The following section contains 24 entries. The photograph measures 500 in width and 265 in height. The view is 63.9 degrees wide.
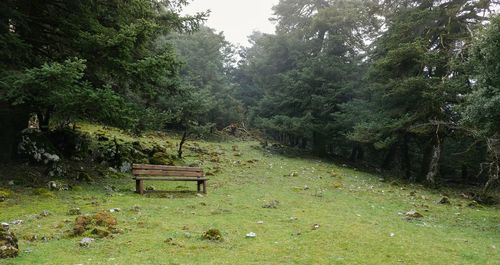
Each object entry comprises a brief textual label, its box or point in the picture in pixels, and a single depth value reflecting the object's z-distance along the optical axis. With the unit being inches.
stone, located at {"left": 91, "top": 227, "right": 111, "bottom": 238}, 288.9
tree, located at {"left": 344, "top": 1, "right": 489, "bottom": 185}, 836.6
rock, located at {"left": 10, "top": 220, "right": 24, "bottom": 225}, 315.8
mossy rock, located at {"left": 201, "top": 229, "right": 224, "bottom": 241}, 302.4
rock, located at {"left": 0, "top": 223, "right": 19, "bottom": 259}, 230.1
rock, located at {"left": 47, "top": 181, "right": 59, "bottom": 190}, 468.4
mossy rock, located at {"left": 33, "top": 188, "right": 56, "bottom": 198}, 433.1
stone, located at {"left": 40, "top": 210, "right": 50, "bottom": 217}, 350.7
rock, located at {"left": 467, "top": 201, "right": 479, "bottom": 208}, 624.1
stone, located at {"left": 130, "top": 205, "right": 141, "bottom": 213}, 396.8
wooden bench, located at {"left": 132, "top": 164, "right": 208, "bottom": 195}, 506.9
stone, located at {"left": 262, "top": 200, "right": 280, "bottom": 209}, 476.2
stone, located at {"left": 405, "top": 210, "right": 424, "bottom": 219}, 471.8
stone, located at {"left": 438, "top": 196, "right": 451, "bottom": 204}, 630.5
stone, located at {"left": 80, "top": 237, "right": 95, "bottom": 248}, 263.3
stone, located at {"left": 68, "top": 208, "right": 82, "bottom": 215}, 364.7
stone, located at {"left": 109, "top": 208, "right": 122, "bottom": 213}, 382.5
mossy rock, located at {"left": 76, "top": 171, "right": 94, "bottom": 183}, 534.9
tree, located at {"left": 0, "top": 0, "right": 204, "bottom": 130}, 419.8
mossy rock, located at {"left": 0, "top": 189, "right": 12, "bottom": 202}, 397.0
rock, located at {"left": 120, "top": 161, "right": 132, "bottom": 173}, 646.3
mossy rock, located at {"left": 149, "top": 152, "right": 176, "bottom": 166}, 729.6
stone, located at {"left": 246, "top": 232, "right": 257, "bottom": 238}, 321.2
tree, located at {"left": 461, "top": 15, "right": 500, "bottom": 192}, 414.9
